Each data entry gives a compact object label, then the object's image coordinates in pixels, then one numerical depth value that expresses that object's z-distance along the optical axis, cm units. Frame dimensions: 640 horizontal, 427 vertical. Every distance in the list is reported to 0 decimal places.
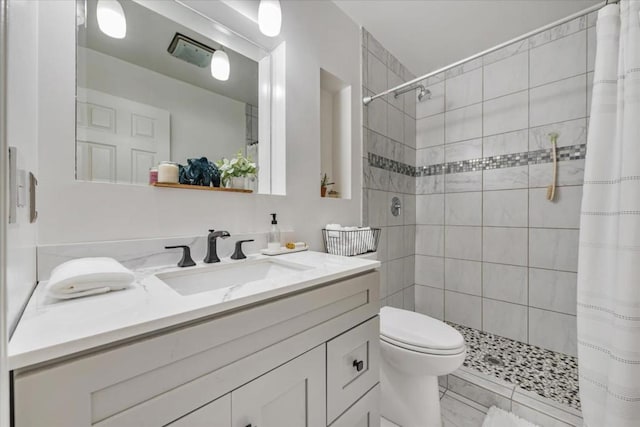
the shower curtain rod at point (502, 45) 123
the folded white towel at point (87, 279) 55
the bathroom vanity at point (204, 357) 40
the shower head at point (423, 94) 218
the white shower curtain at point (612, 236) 102
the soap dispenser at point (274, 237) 120
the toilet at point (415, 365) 122
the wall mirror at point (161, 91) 90
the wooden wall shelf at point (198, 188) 96
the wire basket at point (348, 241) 144
